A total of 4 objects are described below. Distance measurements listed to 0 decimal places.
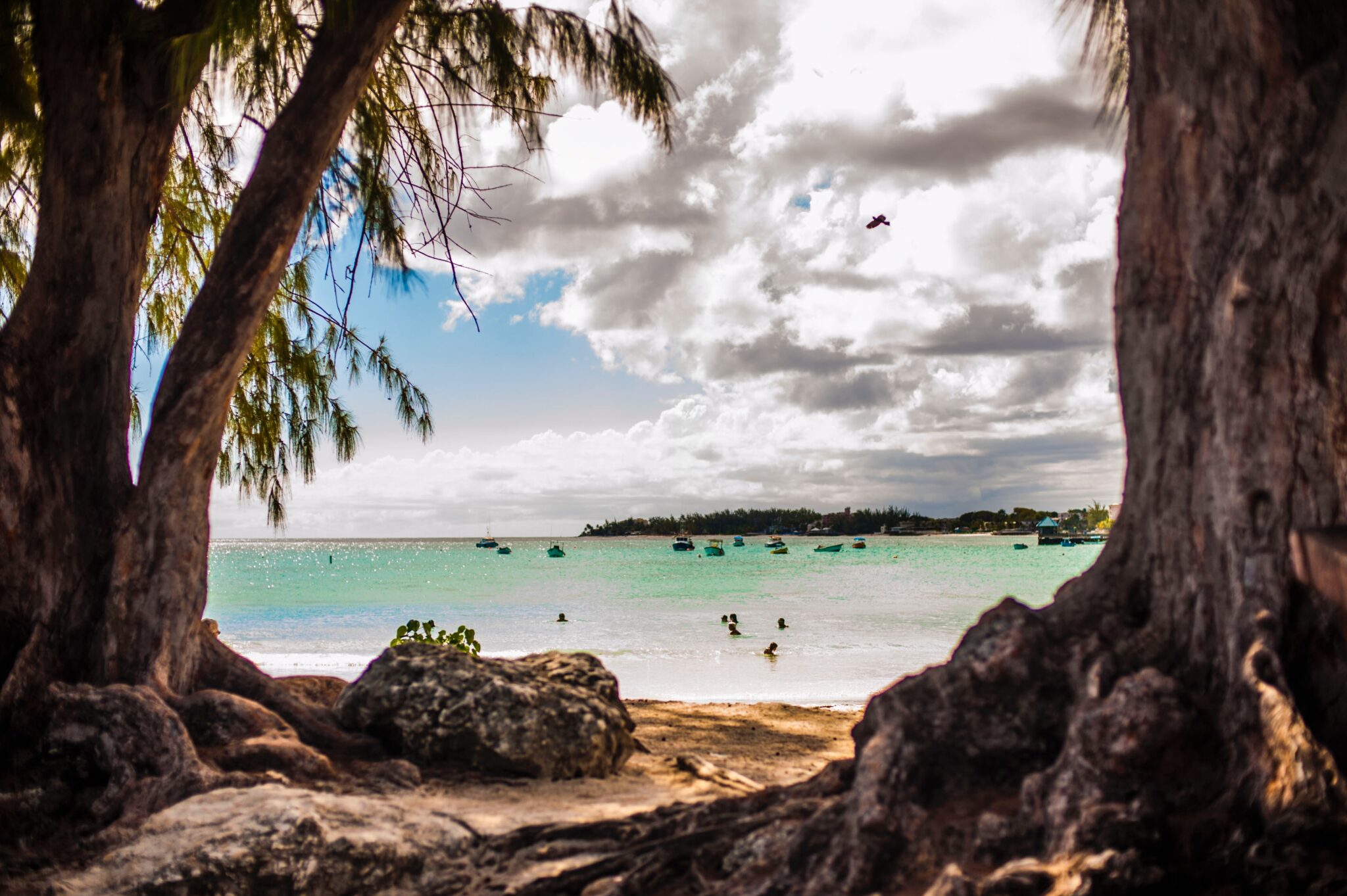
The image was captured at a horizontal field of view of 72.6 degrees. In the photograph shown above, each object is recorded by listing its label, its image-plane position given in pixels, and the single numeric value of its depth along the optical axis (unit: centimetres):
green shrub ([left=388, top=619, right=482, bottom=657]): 755
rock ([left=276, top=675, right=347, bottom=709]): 555
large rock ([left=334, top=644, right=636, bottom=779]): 436
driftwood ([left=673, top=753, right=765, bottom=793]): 436
